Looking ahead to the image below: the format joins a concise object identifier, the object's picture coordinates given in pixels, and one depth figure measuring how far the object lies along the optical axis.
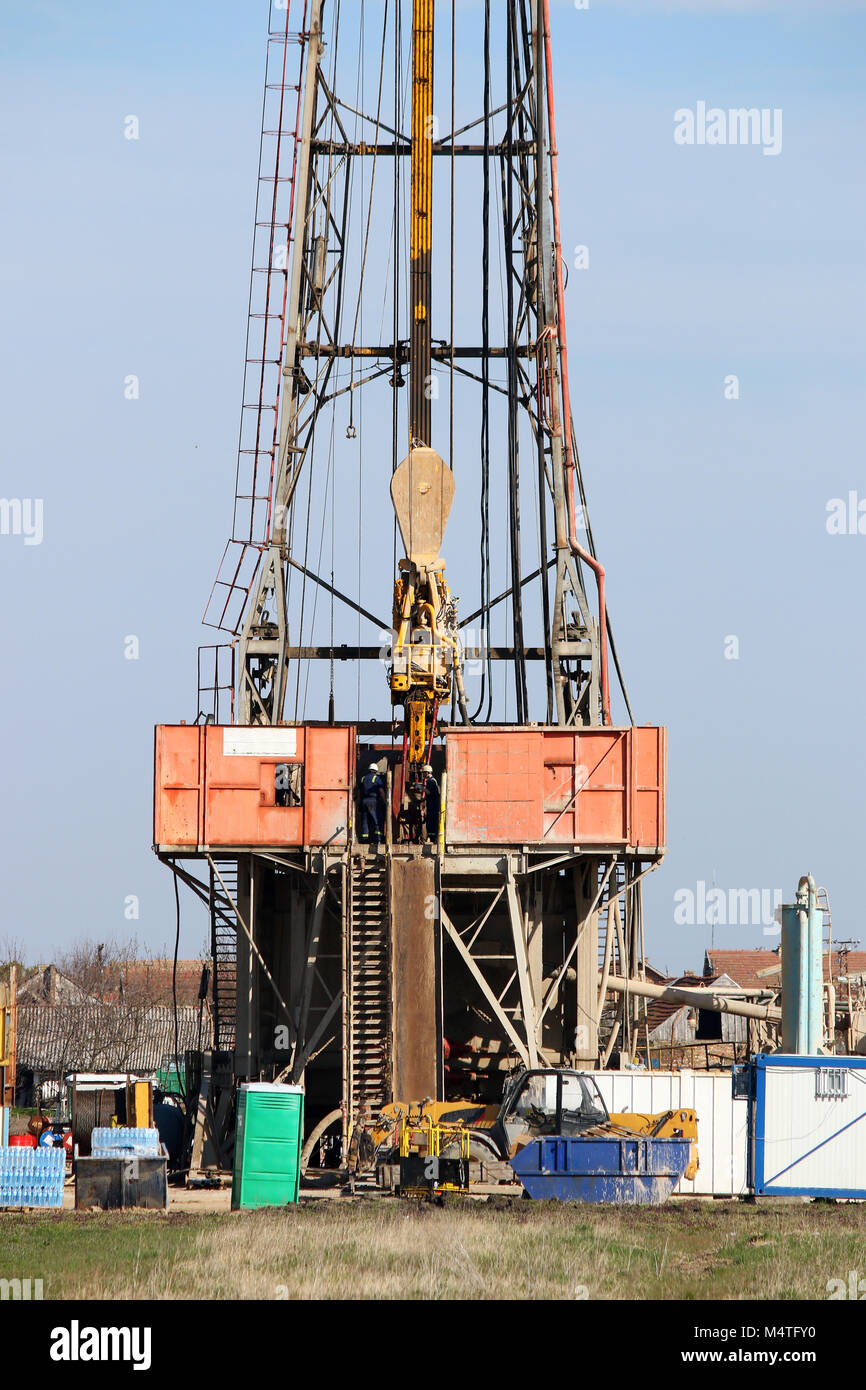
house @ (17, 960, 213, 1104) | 72.56
